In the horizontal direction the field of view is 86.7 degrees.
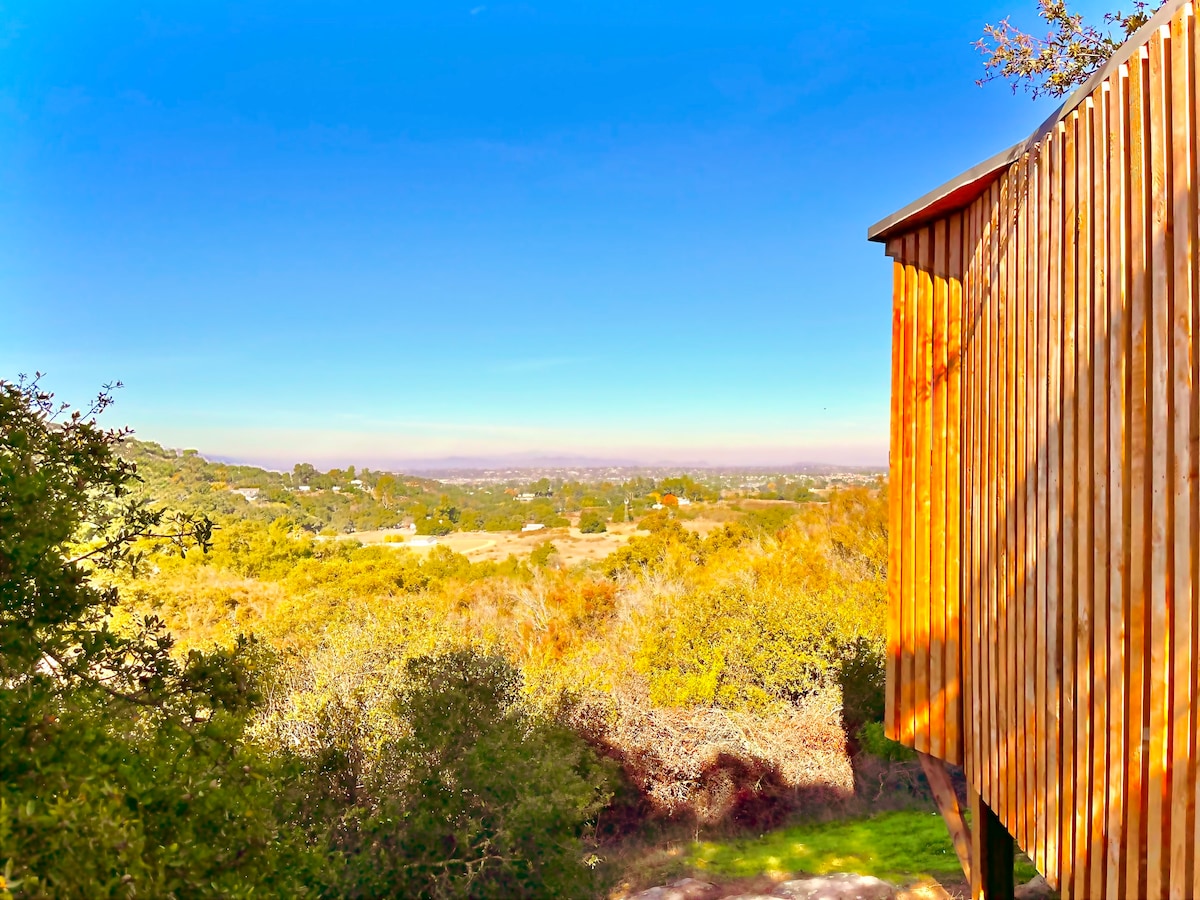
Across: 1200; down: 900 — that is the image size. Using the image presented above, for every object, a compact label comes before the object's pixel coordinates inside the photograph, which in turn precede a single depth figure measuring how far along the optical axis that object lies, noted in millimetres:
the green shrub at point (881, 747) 10141
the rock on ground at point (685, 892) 7211
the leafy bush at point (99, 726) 1833
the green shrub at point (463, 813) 6352
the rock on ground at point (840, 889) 5938
